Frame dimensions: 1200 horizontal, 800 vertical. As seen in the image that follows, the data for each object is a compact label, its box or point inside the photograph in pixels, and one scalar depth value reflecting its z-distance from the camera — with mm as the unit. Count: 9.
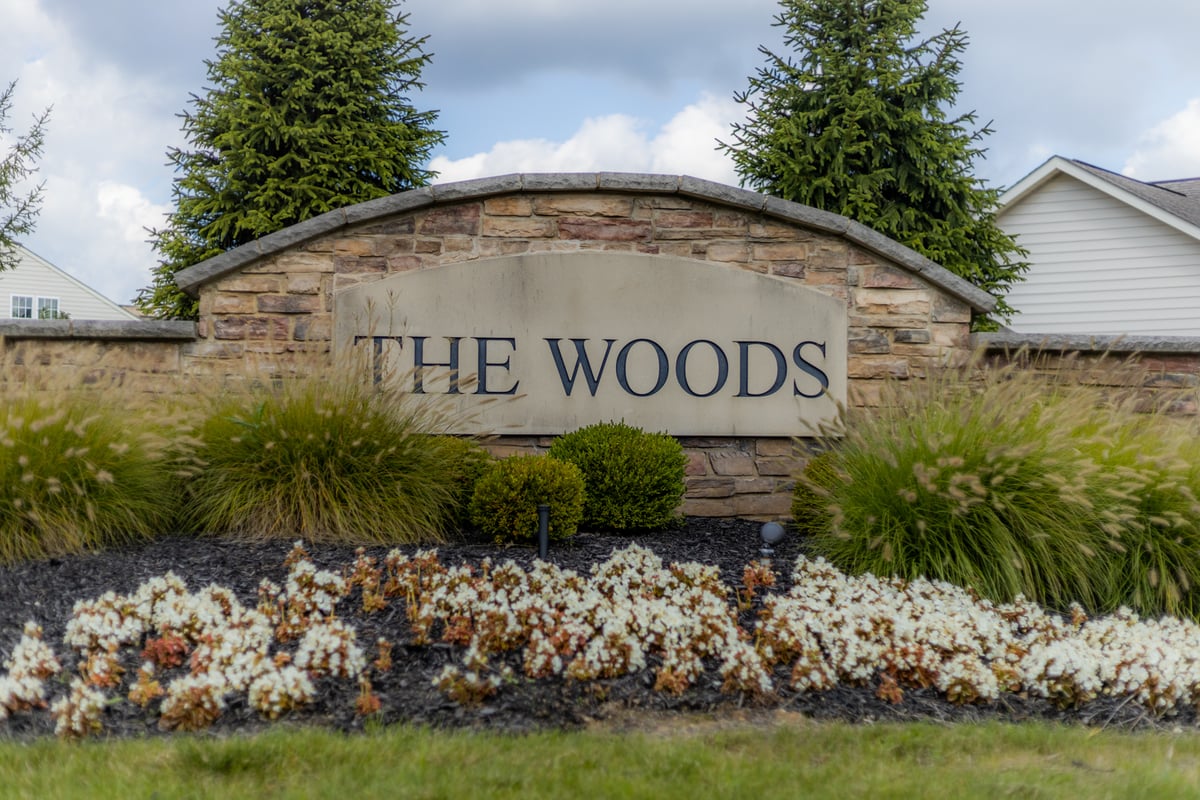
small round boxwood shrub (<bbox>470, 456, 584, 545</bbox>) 5797
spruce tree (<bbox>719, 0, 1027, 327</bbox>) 11273
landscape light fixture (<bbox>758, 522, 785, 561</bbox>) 5988
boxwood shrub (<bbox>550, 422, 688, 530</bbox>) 6344
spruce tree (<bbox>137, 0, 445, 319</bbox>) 10930
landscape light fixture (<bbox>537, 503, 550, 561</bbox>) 5418
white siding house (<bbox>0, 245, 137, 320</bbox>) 25984
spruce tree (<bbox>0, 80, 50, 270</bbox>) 13969
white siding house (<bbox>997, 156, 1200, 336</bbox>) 15445
